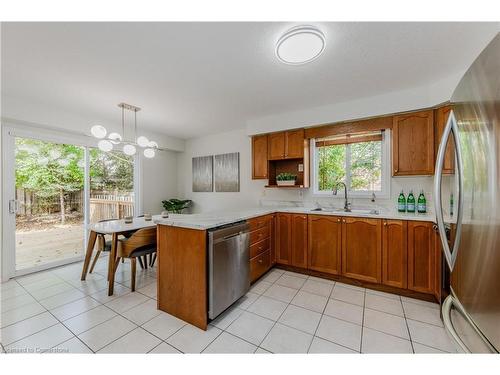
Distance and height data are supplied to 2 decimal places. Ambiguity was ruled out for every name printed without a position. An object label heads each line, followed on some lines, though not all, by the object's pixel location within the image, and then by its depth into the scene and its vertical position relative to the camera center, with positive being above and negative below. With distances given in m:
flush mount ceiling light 1.49 +1.07
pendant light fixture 2.41 +0.60
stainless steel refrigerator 0.67 -0.10
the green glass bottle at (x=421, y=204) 2.56 -0.25
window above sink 2.87 +0.32
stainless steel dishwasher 1.78 -0.75
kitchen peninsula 1.83 -0.73
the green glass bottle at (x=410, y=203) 2.60 -0.24
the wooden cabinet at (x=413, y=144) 2.38 +0.48
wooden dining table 2.31 -0.48
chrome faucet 2.88 -0.15
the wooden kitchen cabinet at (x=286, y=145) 3.21 +0.65
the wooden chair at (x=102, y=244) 2.64 -0.73
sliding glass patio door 2.74 -0.16
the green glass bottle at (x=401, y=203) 2.66 -0.24
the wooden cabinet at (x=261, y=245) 2.47 -0.76
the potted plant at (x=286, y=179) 3.31 +0.10
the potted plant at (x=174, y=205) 4.58 -0.41
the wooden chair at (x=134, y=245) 2.36 -0.66
